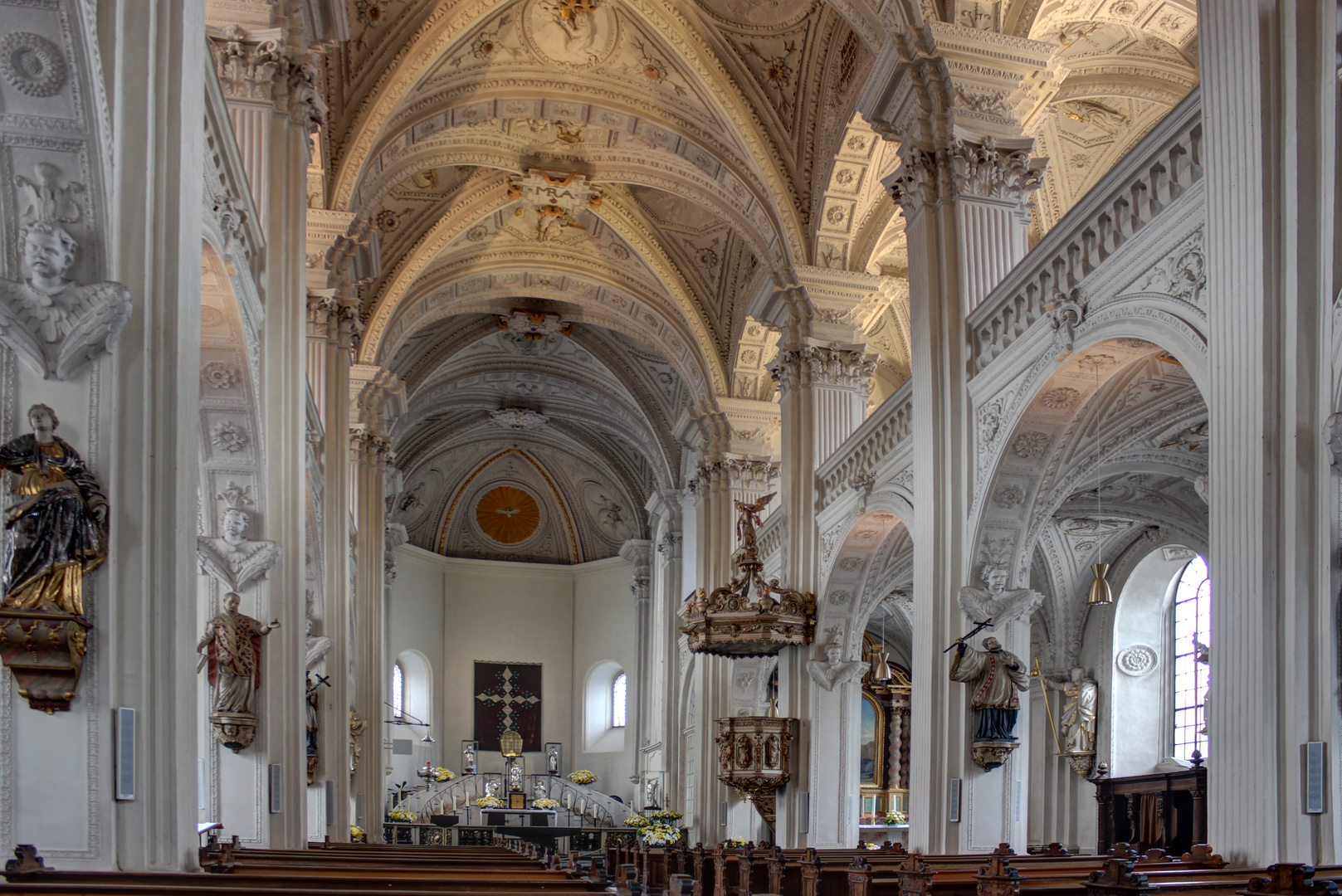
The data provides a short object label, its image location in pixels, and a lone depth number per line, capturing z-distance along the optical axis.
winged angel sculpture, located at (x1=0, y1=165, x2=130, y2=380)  6.29
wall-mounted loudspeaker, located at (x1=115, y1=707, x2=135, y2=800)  6.30
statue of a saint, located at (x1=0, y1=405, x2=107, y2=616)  6.04
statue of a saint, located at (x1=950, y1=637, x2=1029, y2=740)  11.93
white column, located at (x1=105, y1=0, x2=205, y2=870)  6.45
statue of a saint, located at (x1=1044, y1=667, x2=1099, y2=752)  20.14
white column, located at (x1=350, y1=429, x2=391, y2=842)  23.59
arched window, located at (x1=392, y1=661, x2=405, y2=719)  35.31
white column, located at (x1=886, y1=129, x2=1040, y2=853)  12.20
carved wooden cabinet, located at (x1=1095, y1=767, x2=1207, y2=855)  17.36
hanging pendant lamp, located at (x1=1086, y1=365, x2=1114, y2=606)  14.12
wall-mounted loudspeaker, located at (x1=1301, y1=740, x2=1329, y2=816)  6.59
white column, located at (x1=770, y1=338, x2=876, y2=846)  18.30
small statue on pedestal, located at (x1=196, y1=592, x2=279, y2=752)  10.34
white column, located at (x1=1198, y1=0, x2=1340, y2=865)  6.80
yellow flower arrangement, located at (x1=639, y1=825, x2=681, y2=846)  22.31
